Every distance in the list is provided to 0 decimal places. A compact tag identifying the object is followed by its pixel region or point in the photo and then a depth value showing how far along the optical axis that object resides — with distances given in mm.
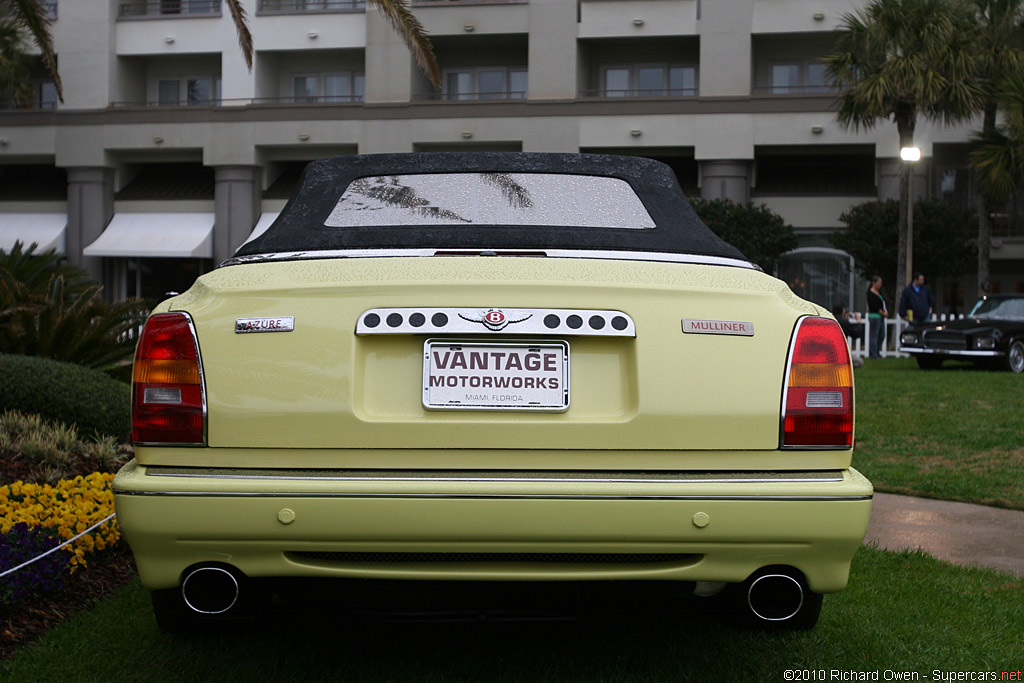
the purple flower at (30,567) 3822
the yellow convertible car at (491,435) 2721
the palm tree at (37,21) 8680
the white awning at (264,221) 36156
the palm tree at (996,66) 26562
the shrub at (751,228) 30938
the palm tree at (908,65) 25000
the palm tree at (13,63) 29017
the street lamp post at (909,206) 24172
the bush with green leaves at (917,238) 31266
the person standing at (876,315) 21453
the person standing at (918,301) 21312
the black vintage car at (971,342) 17547
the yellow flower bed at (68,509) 4434
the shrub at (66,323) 8031
